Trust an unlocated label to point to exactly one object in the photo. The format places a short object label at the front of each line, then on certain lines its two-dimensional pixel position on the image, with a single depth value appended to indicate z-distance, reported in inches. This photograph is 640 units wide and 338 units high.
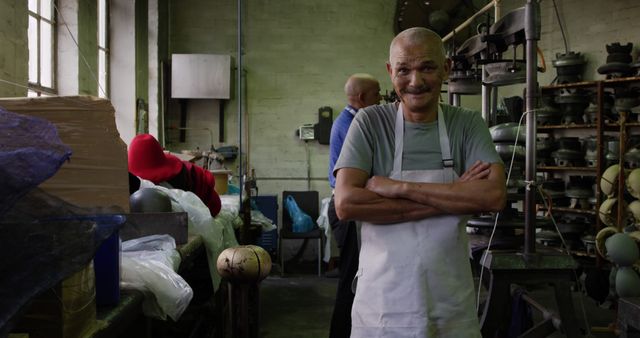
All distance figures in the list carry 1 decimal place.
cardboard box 75.8
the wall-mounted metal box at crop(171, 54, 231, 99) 285.1
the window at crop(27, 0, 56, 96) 191.9
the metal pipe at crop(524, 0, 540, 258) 98.1
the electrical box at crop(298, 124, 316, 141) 302.2
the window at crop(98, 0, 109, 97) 247.0
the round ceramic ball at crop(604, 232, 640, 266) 177.3
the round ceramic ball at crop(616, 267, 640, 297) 174.9
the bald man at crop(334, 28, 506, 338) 59.3
